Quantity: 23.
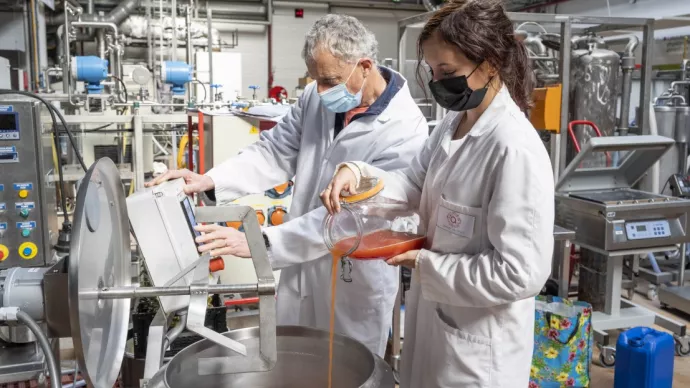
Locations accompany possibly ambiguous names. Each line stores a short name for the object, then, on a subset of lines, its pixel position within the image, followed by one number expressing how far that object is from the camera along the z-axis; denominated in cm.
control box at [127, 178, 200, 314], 118
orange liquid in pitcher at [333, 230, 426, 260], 124
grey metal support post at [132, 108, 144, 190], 330
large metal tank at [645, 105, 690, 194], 431
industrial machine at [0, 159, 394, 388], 82
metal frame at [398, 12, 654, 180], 307
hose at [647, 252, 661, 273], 399
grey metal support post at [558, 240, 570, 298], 286
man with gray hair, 158
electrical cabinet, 179
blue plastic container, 236
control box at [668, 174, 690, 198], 394
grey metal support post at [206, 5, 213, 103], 562
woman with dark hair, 111
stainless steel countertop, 268
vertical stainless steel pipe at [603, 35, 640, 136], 367
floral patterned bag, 252
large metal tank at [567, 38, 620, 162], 362
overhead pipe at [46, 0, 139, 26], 755
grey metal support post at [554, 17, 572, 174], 307
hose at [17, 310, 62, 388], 88
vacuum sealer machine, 267
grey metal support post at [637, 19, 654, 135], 333
